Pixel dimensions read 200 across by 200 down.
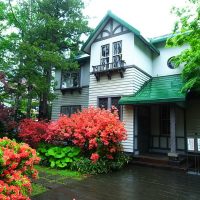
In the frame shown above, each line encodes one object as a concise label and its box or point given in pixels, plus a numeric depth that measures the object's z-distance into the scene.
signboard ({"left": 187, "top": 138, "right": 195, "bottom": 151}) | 9.23
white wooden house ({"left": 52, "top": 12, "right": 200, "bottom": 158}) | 12.30
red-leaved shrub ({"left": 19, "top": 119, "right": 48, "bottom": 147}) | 11.13
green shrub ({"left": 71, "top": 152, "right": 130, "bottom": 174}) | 9.15
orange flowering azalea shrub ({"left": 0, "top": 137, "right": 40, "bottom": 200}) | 4.17
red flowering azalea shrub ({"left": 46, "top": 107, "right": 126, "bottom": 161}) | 9.40
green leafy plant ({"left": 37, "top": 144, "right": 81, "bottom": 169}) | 9.68
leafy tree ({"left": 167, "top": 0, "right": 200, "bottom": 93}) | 9.66
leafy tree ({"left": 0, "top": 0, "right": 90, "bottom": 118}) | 13.81
